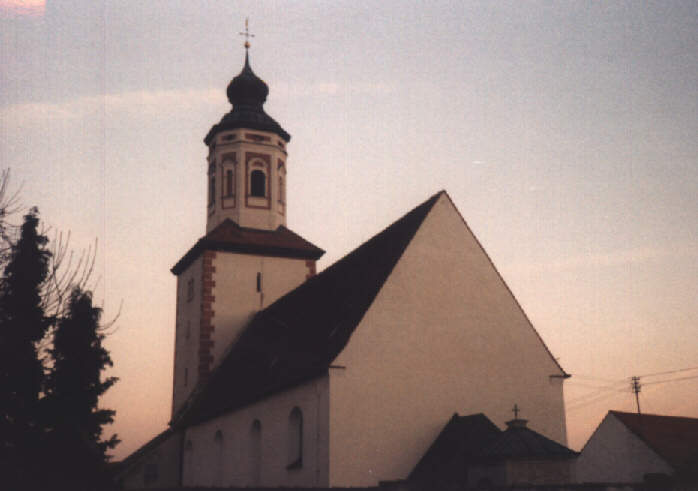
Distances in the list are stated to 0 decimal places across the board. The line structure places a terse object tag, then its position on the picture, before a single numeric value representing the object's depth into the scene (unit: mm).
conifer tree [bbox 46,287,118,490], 23484
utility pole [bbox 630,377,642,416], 48212
